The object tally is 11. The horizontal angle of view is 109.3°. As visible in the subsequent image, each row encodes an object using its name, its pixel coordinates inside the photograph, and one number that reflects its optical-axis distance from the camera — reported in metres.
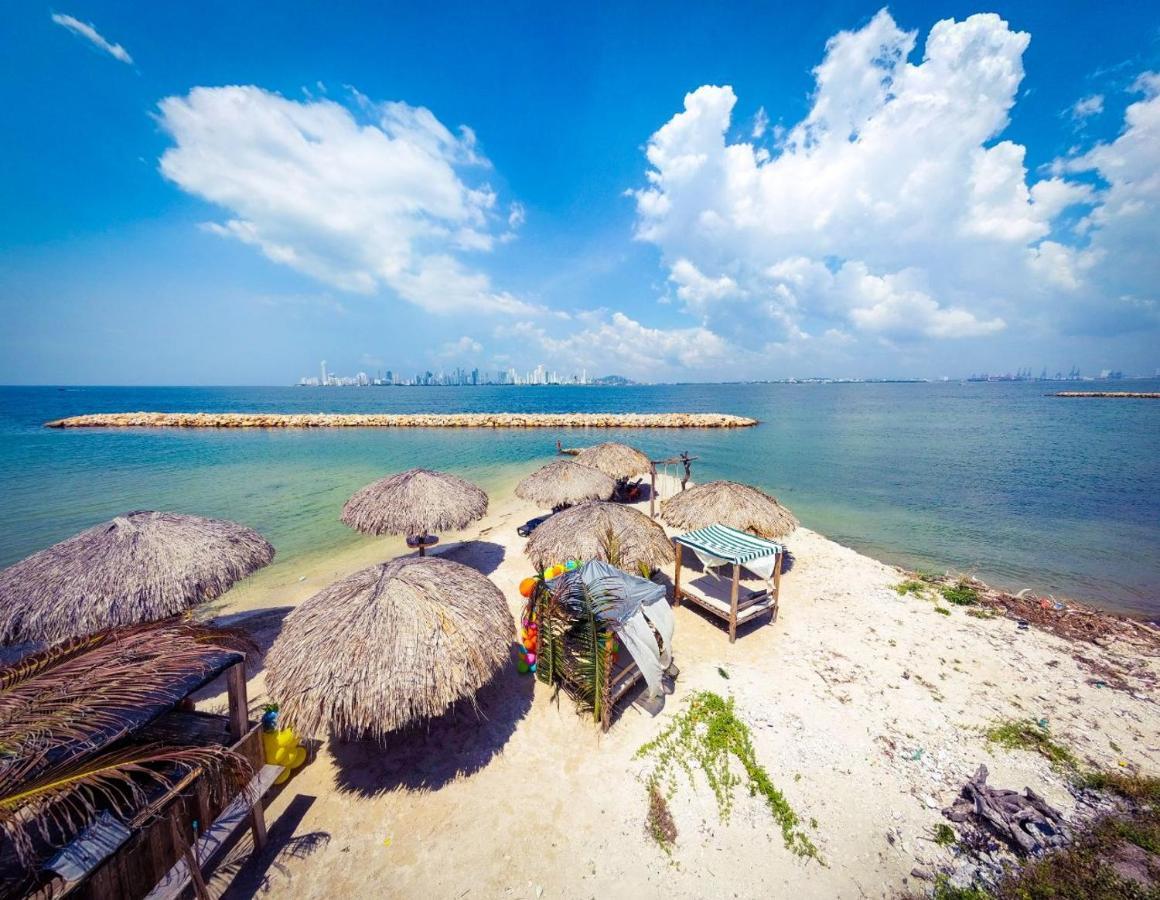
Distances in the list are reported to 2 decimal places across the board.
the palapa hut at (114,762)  2.43
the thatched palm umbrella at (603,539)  9.33
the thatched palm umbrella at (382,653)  5.12
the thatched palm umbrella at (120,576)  6.32
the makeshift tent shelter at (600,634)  6.31
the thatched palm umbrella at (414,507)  10.47
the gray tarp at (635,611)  6.38
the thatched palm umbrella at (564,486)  14.05
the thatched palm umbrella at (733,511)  11.21
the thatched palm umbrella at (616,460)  17.58
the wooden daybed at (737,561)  8.41
